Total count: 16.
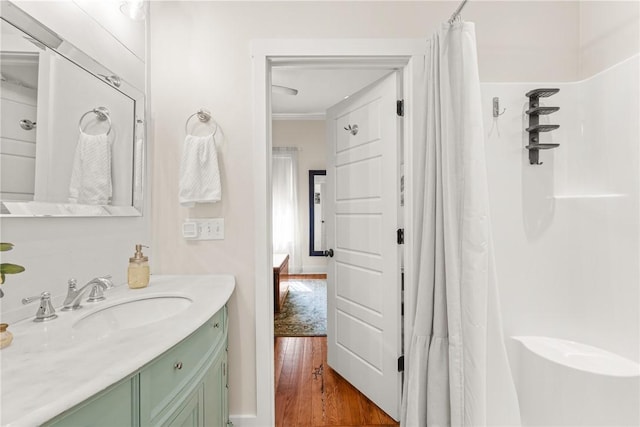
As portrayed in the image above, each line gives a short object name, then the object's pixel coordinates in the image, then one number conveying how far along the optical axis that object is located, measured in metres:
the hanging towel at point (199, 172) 1.58
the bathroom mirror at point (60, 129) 0.96
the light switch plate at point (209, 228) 1.67
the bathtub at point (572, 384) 1.22
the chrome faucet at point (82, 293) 1.06
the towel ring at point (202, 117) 1.62
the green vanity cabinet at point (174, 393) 0.63
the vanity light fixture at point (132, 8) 1.43
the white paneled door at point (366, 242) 1.77
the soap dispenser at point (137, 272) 1.36
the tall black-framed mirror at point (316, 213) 5.46
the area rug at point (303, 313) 3.04
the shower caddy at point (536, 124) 1.51
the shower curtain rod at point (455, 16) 1.25
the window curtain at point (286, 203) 5.38
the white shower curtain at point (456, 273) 1.27
